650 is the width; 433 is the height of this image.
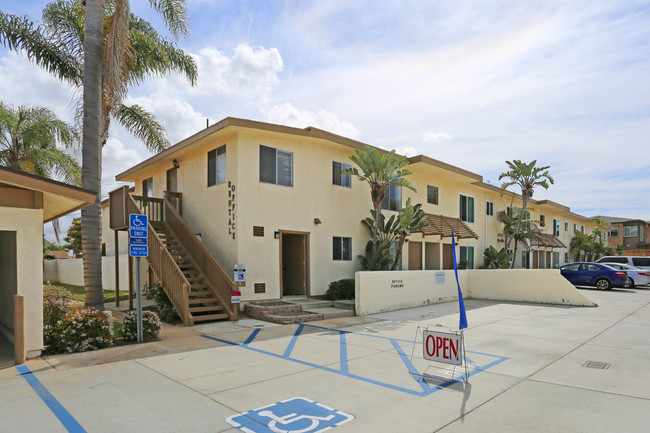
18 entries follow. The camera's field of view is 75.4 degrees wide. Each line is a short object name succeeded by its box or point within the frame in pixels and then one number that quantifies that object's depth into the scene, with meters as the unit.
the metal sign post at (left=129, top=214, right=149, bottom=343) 8.95
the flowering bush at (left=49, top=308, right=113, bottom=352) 8.20
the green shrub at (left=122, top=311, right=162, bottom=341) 9.25
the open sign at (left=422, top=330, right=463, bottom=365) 6.39
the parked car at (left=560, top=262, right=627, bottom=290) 21.54
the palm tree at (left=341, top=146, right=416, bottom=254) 15.73
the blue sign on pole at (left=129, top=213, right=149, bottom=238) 8.98
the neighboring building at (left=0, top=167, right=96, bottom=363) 7.53
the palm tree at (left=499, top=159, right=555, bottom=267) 25.36
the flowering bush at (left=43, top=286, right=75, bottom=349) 8.19
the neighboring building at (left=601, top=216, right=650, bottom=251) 56.28
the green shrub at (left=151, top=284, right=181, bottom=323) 12.04
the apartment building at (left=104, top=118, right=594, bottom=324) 13.70
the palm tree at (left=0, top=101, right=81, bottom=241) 19.80
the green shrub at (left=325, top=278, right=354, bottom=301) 14.88
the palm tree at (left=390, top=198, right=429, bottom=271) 16.38
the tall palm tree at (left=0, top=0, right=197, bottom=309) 11.22
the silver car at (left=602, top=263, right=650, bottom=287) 22.44
